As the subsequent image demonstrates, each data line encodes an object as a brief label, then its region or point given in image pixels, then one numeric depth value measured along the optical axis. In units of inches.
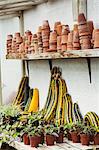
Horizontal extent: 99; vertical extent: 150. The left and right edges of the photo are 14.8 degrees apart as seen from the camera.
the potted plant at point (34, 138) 117.3
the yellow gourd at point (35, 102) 165.3
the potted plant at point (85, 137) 111.6
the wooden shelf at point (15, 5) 152.2
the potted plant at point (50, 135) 116.6
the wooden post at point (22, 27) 179.8
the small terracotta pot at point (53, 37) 125.2
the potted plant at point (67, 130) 120.6
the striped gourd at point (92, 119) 120.1
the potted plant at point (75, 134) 115.6
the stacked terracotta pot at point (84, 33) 106.4
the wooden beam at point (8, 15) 181.8
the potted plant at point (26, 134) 121.4
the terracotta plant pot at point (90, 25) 111.4
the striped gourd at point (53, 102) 145.8
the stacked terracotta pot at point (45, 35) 130.6
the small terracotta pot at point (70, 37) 114.6
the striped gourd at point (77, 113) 132.2
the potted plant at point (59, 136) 118.6
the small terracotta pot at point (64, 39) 118.0
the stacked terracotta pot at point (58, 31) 121.6
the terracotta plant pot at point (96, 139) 111.2
